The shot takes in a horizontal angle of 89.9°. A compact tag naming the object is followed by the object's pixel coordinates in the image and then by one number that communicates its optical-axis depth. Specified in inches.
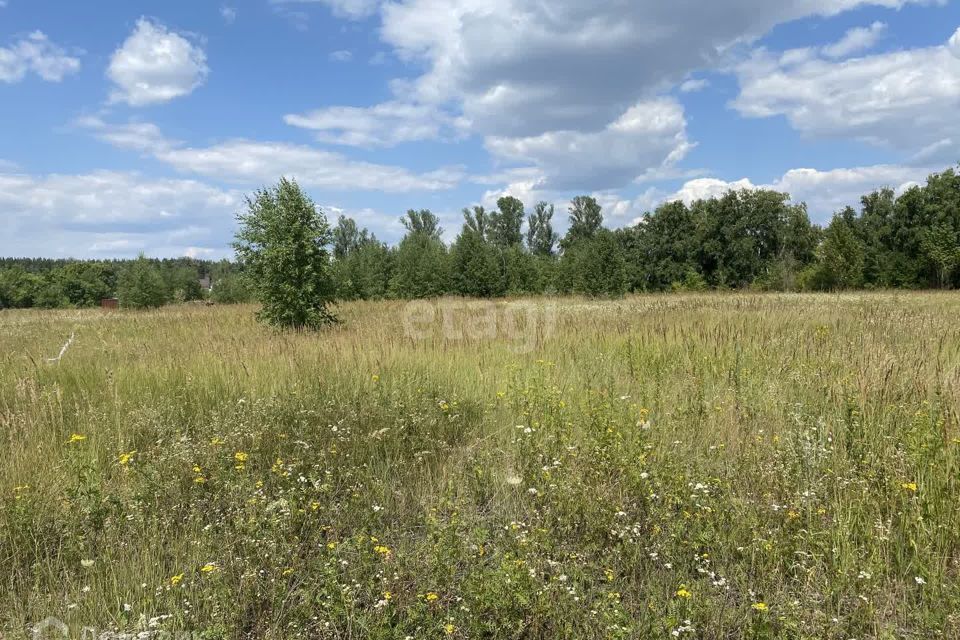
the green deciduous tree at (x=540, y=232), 2819.9
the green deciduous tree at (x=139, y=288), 1471.5
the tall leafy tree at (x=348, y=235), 2837.1
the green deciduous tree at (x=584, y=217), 2669.8
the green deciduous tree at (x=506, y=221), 2733.8
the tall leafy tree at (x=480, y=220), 2755.9
